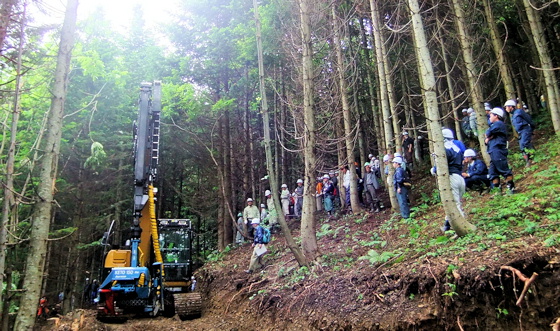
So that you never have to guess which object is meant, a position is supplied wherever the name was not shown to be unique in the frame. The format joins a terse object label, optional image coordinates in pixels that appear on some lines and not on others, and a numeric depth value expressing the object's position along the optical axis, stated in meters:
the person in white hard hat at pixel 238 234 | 16.45
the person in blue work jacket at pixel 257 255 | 10.85
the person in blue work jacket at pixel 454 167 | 7.16
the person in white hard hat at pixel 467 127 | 15.67
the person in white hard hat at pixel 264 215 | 16.09
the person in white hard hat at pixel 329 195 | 14.32
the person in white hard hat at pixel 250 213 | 15.18
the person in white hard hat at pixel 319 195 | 15.75
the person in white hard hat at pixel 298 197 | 15.91
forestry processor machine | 8.23
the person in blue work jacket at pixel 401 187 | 9.77
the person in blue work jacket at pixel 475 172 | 9.59
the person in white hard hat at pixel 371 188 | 12.48
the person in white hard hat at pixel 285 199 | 16.33
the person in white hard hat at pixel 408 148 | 14.72
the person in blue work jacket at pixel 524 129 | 9.88
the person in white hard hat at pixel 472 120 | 14.44
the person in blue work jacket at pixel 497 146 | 8.12
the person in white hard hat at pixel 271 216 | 15.71
